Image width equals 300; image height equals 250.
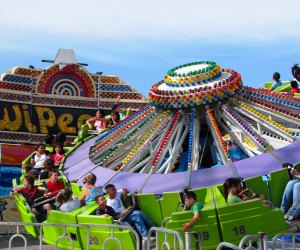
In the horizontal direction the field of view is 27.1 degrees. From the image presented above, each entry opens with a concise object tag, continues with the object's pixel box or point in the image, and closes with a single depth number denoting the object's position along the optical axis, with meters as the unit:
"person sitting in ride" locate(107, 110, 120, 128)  13.20
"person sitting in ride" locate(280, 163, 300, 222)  8.04
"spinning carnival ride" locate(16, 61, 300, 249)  7.74
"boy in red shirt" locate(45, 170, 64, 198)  10.62
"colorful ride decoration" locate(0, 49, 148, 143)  18.16
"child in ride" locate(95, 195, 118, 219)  8.52
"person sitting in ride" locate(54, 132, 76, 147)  13.08
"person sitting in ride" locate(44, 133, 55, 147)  13.68
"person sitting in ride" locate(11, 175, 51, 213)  10.57
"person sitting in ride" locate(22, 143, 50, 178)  12.24
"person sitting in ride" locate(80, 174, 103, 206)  9.26
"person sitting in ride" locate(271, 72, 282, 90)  15.25
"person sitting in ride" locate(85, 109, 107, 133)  13.50
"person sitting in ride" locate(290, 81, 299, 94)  13.30
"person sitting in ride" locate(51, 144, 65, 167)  12.19
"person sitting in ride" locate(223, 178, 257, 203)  7.79
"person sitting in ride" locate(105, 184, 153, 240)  8.65
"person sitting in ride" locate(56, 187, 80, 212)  9.17
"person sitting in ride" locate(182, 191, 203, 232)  7.53
